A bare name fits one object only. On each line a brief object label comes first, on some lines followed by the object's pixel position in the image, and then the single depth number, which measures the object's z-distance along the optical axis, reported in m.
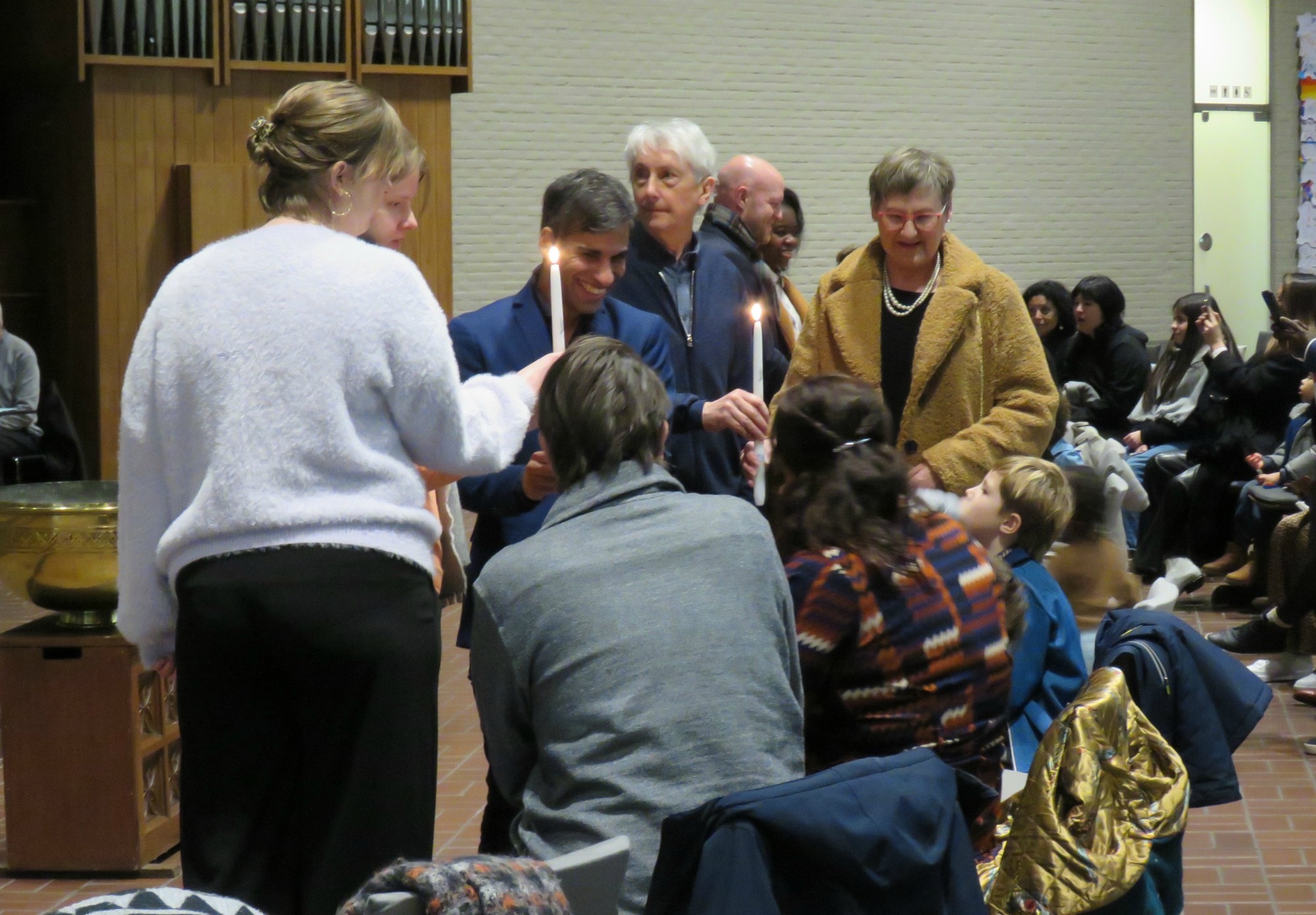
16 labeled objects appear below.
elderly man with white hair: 7.02
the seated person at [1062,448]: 11.84
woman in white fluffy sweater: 3.86
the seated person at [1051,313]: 16.74
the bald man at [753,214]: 8.29
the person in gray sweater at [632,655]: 3.81
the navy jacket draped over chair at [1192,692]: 5.50
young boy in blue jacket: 6.05
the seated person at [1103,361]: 16.08
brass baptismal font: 7.34
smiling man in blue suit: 5.57
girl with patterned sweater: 4.25
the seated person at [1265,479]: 11.98
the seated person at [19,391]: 16.36
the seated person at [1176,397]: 15.10
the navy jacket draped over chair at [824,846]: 3.46
